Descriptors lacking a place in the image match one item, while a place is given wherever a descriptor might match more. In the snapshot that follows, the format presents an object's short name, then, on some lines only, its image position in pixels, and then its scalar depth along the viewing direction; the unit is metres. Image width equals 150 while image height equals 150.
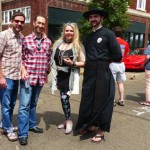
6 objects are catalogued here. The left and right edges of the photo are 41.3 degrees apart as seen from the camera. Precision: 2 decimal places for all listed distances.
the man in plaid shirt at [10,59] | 2.84
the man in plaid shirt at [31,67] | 2.93
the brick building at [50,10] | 11.16
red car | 9.57
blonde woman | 3.08
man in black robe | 2.95
